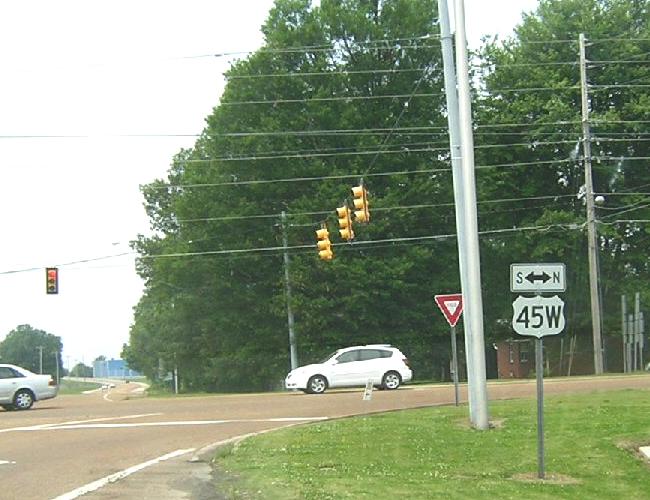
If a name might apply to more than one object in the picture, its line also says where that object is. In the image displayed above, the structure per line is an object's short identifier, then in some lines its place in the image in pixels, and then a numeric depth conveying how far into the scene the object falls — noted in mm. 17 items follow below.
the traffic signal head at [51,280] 36125
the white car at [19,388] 30641
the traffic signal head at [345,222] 26859
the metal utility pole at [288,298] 45781
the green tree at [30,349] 131750
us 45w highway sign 12453
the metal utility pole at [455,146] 17797
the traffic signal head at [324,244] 28734
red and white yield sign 22391
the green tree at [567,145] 47375
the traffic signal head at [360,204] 25267
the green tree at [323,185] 46062
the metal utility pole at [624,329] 44966
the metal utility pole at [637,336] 43781
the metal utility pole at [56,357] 117900
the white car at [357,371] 32094
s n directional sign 12688
